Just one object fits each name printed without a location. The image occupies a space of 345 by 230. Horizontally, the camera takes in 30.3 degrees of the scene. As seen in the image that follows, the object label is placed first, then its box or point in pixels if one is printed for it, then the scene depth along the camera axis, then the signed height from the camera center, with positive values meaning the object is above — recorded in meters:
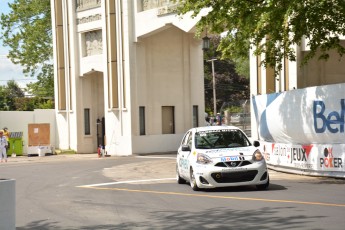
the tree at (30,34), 49.72 +7.35
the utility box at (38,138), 39.47 -0.66
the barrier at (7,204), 9.27 -1.10
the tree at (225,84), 76.38 +4.71
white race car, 15.15 -0.94
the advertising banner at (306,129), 17.89 -0.26
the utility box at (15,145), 40.56 -1.06
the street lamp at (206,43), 30.66 +3.87
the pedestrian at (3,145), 33.00 -0.87
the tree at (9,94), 90.34 +5.82
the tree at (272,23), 17.00 +2.77
